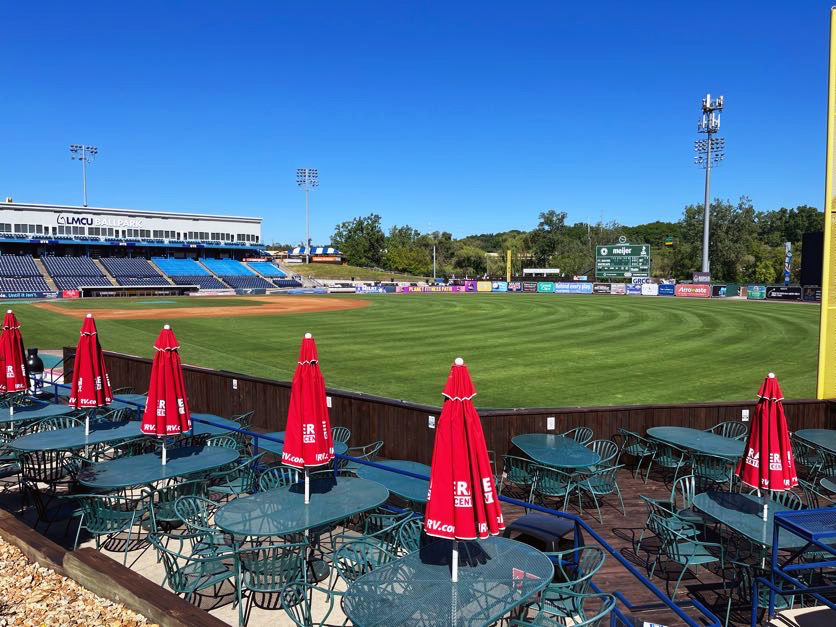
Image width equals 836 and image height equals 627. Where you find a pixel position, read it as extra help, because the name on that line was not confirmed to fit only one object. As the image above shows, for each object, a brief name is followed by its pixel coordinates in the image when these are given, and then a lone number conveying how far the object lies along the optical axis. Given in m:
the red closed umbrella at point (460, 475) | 5.03
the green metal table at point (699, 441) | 9.54
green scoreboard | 73.12
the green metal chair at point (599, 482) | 8.88
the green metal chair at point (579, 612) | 4.64
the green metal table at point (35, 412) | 10.65
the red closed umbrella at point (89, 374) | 9.35
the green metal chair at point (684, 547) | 6.62
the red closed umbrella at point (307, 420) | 6.91
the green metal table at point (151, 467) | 7.77
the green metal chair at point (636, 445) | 10.83
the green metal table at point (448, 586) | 4.67
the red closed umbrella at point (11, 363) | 11.05
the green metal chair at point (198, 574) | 6.01
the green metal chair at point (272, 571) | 5.94
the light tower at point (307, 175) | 113.38
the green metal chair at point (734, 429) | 11.80
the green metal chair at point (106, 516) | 7.51
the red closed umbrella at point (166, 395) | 8.23
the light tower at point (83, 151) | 99.69
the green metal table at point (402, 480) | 7.89
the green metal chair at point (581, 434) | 11.08
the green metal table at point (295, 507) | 6.40
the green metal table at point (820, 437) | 10.20
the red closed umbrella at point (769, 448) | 6.70
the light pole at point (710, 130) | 78.19
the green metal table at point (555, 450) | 9.19
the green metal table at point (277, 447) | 10.11
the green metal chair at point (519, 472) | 9.55
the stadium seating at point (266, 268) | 95.63
